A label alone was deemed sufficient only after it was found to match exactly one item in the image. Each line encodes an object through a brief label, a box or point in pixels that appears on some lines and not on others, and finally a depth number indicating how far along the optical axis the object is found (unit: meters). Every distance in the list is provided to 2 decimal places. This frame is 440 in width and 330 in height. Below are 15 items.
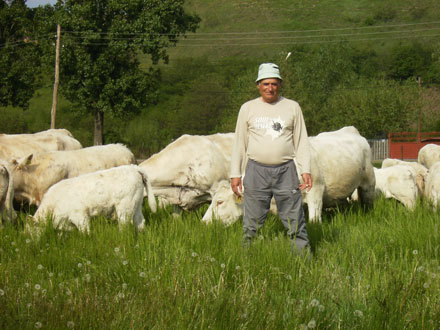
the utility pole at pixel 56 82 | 32.98
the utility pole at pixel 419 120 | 50.53
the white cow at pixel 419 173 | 12.34
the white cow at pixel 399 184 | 11.46
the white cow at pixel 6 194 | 8.77
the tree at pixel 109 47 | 41.31
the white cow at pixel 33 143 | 13.07
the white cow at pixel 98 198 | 8.11
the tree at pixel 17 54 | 44.97
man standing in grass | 6.12
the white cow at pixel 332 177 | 8.27
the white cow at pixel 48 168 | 11.07
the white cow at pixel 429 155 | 15.69
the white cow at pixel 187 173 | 10.20
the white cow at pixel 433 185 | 9.86
